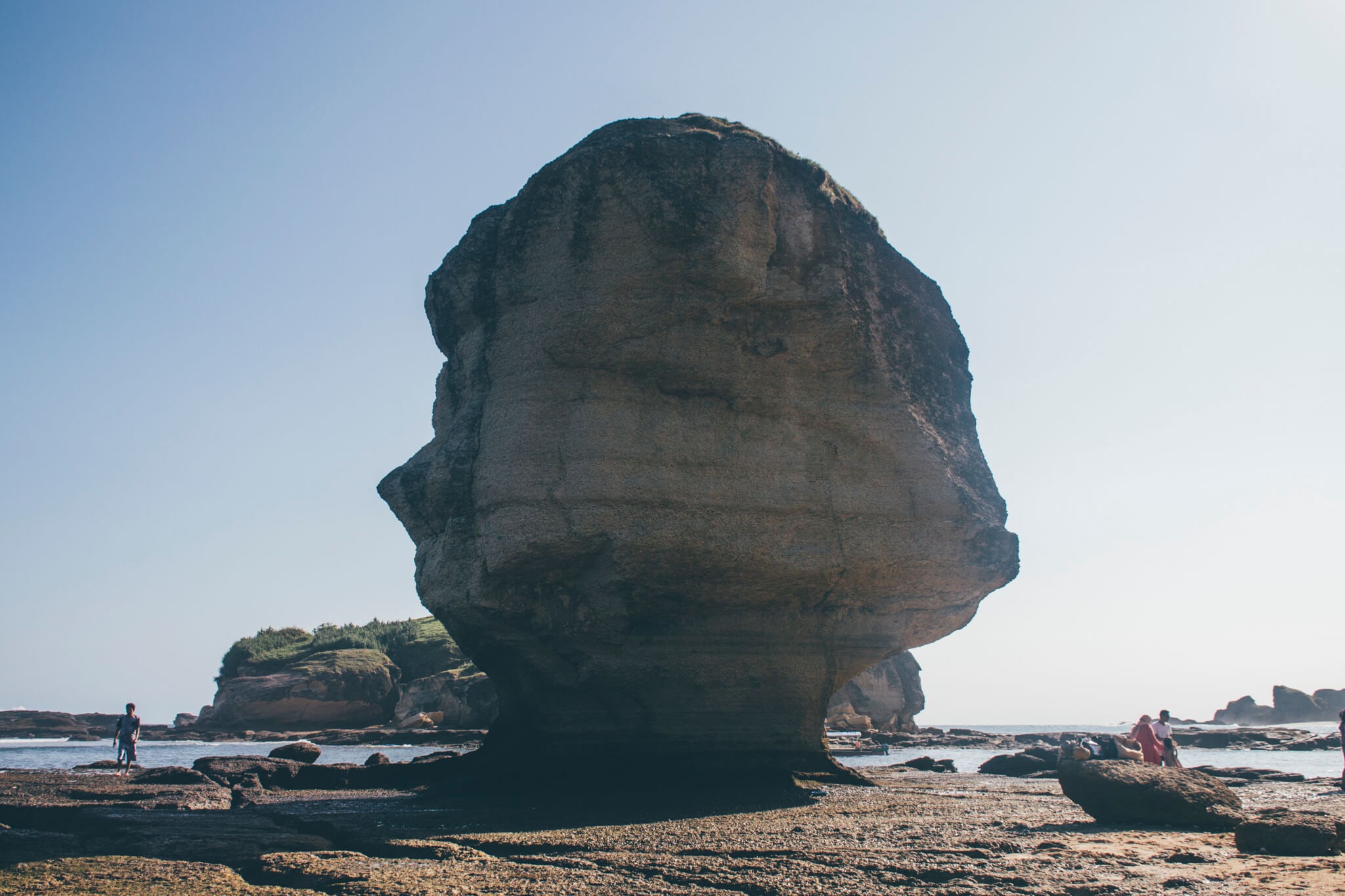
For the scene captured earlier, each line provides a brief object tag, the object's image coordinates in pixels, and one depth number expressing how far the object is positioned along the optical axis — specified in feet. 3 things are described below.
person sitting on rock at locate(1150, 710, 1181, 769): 50.49
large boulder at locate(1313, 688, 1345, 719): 300.81
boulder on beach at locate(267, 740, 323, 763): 63.05
